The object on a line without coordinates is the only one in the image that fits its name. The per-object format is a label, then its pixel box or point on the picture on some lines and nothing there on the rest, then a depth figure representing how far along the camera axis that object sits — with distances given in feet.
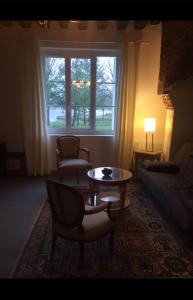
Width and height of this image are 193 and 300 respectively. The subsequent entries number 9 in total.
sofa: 6.66
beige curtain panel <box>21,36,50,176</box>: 11.98
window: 12.70
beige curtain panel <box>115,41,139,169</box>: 12.24
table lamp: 12.27
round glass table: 8.17
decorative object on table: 8.66
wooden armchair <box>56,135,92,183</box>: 11.04
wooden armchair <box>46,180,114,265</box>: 5.33
